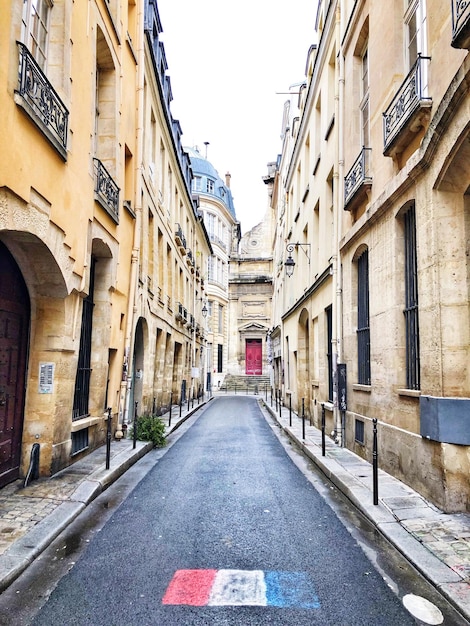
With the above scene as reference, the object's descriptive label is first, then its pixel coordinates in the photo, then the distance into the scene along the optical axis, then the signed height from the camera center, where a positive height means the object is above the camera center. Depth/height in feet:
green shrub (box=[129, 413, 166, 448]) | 34.53 -4.11
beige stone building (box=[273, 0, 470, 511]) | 18.19 +7.06
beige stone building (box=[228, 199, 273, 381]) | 139.64 +19.10
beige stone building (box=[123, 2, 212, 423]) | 43.86 +14.31
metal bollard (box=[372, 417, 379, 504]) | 18.76 -3.69
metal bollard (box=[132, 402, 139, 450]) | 30.57 -4.05
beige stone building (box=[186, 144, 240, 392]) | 130.31 +30.52
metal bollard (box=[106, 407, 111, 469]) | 23.25 -3.44
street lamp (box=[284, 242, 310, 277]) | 52.19 +14.11
